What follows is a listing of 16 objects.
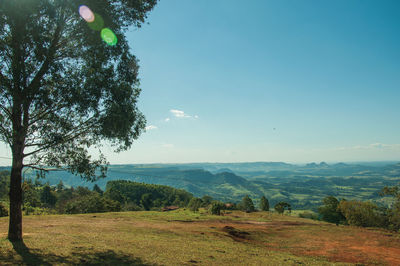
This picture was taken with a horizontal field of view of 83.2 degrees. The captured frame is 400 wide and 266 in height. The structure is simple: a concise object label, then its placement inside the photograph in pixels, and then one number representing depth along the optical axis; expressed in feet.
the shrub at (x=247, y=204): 406.04
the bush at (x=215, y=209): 269.54
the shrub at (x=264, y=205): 391.04
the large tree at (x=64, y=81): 50.62
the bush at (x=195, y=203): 351.87
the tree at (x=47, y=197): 492.74
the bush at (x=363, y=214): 271.08
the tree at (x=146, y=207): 632.71
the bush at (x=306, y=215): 509.56
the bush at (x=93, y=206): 260.62
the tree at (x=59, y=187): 593.67
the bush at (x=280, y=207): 361.12
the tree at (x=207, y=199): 515.91
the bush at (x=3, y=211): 154.50
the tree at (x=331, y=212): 335.47
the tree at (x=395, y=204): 192.97
